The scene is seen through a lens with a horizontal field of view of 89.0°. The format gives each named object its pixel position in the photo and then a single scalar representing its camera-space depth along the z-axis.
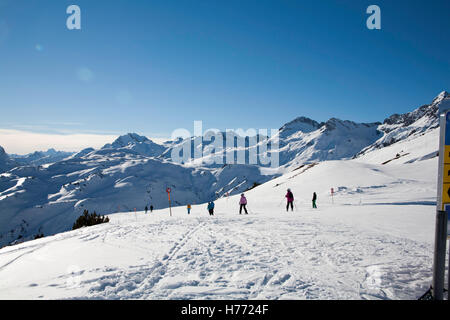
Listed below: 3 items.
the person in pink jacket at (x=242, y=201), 20.91
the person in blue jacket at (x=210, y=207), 21.13
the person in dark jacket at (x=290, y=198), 21.78
